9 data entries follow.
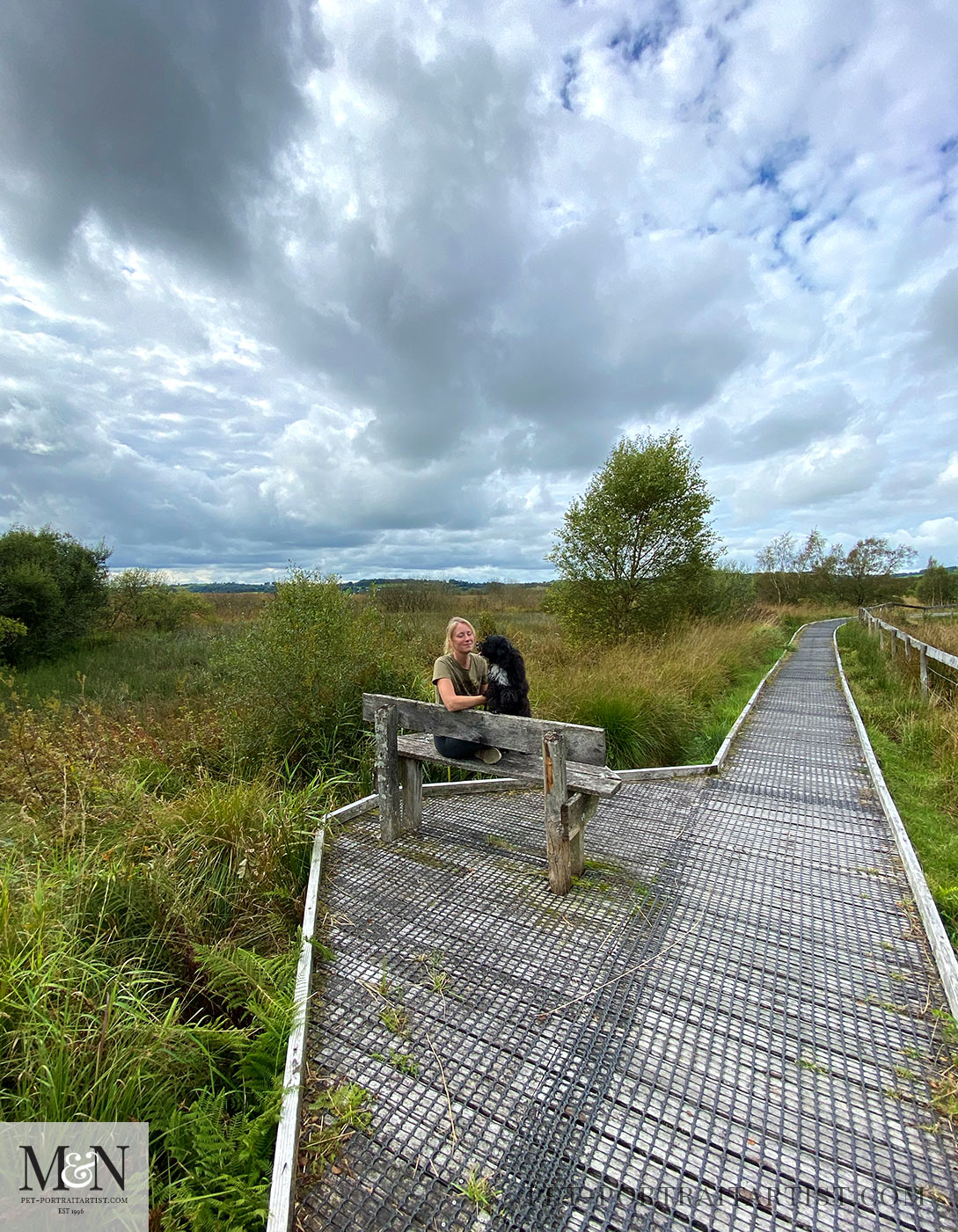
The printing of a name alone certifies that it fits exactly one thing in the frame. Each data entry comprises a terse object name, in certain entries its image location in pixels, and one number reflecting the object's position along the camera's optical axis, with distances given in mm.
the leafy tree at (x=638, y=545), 12734
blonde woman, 3420
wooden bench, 2852
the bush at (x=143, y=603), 20312
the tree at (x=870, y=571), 43250
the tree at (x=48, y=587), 15242
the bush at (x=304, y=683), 5043
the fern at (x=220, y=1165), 1479
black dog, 3432
